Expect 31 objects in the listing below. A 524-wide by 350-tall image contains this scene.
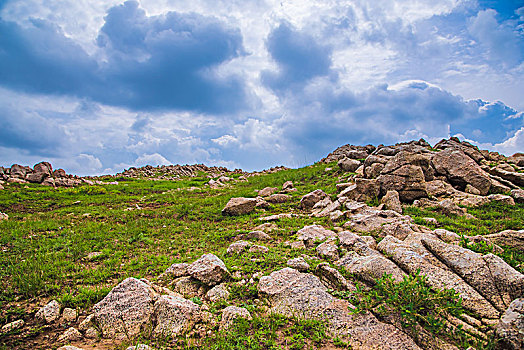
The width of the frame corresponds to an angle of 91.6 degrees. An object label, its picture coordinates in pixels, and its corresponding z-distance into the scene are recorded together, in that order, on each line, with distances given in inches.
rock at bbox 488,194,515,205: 523.4
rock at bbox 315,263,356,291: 269.4
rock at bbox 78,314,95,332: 221.8
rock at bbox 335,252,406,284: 266.7
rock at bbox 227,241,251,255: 376.8
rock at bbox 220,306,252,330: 223.3
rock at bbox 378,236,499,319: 229.5
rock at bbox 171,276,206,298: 275.4
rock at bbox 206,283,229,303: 260.5
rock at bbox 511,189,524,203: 543.2
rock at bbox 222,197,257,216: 643.5
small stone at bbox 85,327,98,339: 214.1
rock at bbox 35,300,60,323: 233.7
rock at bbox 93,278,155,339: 218.8
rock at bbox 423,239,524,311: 236.7
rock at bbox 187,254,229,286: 285.7
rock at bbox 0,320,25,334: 217.8
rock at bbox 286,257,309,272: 302.9
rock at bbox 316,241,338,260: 336.3
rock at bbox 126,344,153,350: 191.7
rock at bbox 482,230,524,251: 333.7
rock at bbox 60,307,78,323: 235.3
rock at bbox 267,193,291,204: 738.2
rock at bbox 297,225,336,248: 399.8
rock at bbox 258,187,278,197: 851.9
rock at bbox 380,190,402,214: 532.2
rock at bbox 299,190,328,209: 655.8
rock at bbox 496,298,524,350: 186.4
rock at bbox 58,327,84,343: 209.1
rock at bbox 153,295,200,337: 218.1
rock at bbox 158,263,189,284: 307.3
